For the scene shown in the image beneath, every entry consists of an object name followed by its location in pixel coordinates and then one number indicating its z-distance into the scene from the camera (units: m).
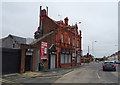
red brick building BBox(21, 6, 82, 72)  19.97
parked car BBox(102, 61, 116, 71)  22.38
